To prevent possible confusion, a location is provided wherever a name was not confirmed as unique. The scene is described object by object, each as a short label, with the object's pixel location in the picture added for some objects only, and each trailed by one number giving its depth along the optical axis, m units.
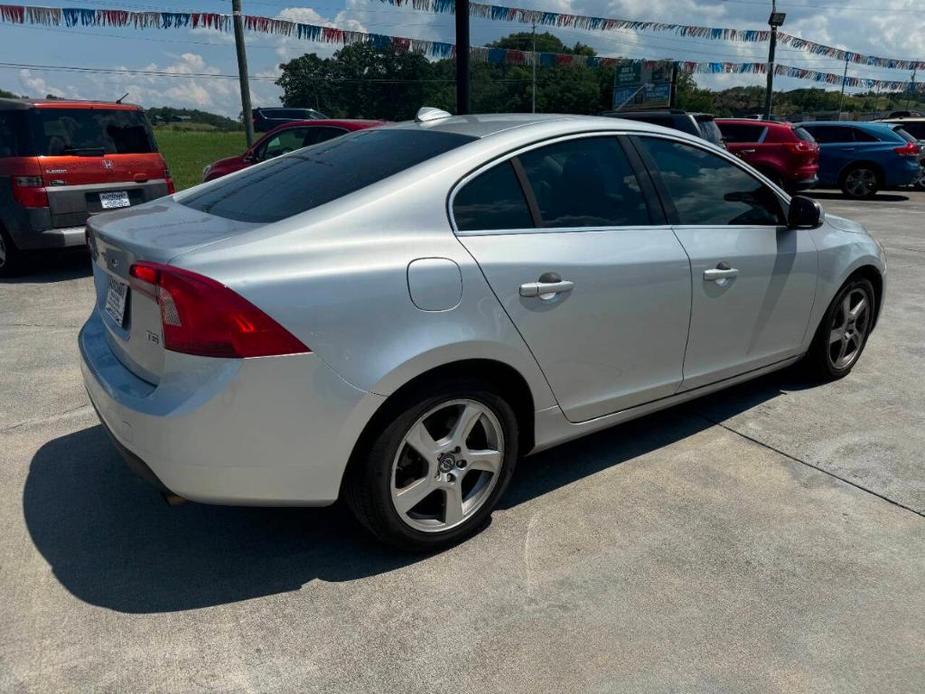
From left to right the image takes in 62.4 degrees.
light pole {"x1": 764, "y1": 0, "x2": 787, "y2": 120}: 27.23
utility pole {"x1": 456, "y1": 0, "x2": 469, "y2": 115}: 10.73
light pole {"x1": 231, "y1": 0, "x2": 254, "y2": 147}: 14.66
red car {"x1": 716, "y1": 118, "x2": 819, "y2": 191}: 14.56
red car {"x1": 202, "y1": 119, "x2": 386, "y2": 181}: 9.84
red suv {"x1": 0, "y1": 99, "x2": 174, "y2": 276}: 7.09
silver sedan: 2.36
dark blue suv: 16.16
